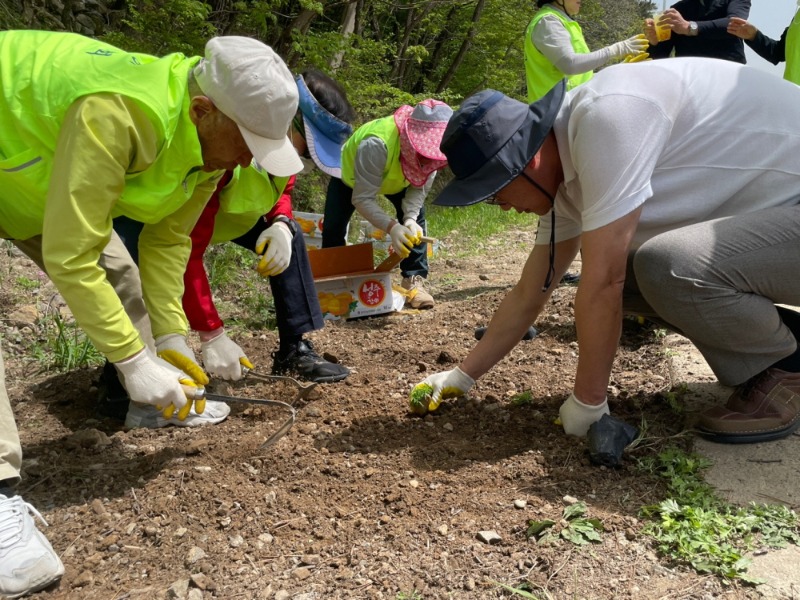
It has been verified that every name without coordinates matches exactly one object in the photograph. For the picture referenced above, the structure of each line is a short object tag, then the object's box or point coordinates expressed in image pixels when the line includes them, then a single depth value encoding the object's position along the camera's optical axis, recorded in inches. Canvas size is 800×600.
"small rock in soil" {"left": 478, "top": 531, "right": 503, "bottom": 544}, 69.5
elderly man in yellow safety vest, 69.4
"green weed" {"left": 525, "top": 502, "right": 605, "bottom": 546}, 68.0
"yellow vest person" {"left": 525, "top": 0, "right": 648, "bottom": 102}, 153.2
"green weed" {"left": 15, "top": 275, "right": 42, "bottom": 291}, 145.1
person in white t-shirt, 73.3
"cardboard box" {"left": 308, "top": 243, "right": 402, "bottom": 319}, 160.9
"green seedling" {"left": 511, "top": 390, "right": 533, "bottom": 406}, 102.3
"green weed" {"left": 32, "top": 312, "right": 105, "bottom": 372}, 119.6
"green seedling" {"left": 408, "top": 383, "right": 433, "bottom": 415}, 99.4
